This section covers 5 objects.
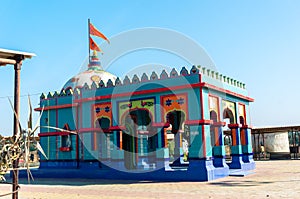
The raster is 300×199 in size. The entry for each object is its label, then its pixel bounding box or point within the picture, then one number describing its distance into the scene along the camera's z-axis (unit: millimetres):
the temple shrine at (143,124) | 15805
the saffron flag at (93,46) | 24016
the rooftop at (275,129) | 31778
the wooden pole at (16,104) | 6623
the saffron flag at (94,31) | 23844
